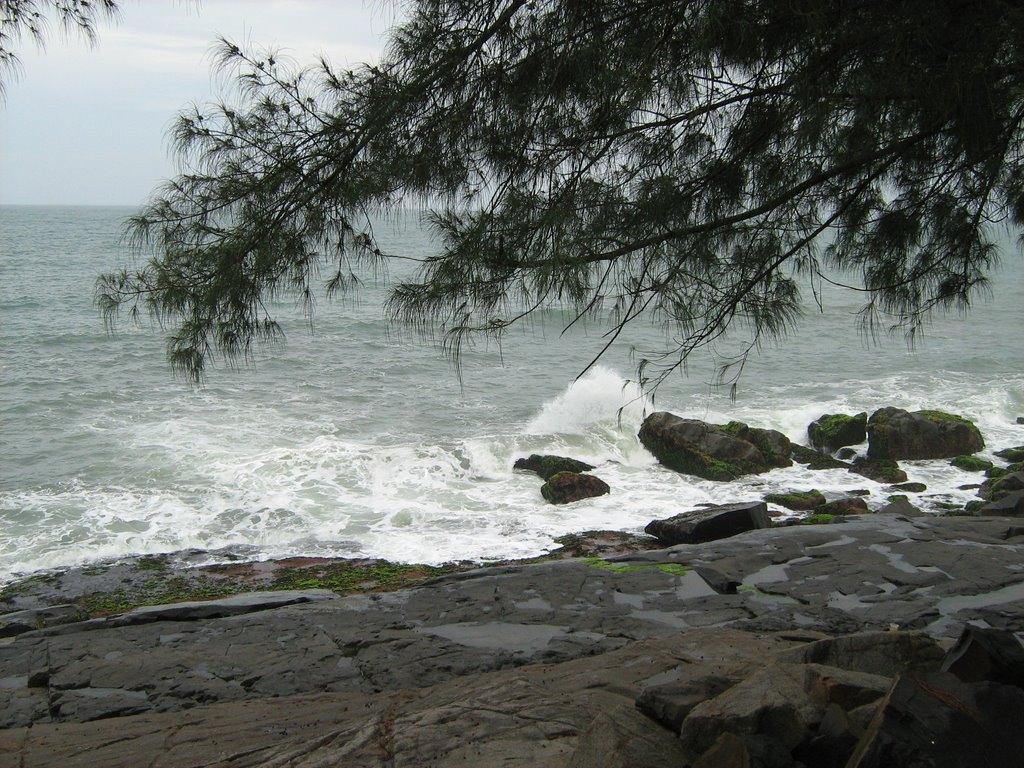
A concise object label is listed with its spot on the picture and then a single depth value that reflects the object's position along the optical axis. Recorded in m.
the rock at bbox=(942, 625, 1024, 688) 2.81
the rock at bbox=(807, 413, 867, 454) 14.63
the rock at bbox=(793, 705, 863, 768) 2.59
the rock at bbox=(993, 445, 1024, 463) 13.83
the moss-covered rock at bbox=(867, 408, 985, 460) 13.81
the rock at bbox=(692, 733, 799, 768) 2.49
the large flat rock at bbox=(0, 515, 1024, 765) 4.05
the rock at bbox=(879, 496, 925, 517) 7.85
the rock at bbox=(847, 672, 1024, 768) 2.33
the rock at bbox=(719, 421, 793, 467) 13.63
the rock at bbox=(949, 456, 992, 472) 13.22
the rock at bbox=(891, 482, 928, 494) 12.32
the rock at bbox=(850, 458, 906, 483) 12.81
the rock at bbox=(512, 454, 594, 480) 12.99
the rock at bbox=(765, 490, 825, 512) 11.45
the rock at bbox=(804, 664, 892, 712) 2.82
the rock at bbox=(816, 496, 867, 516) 10.86
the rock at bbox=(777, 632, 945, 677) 3.20
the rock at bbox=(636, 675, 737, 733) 2.93
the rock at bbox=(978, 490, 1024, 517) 8.60
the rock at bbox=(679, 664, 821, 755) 2.66
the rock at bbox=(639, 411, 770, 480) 13.10
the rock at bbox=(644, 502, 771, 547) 7.91
